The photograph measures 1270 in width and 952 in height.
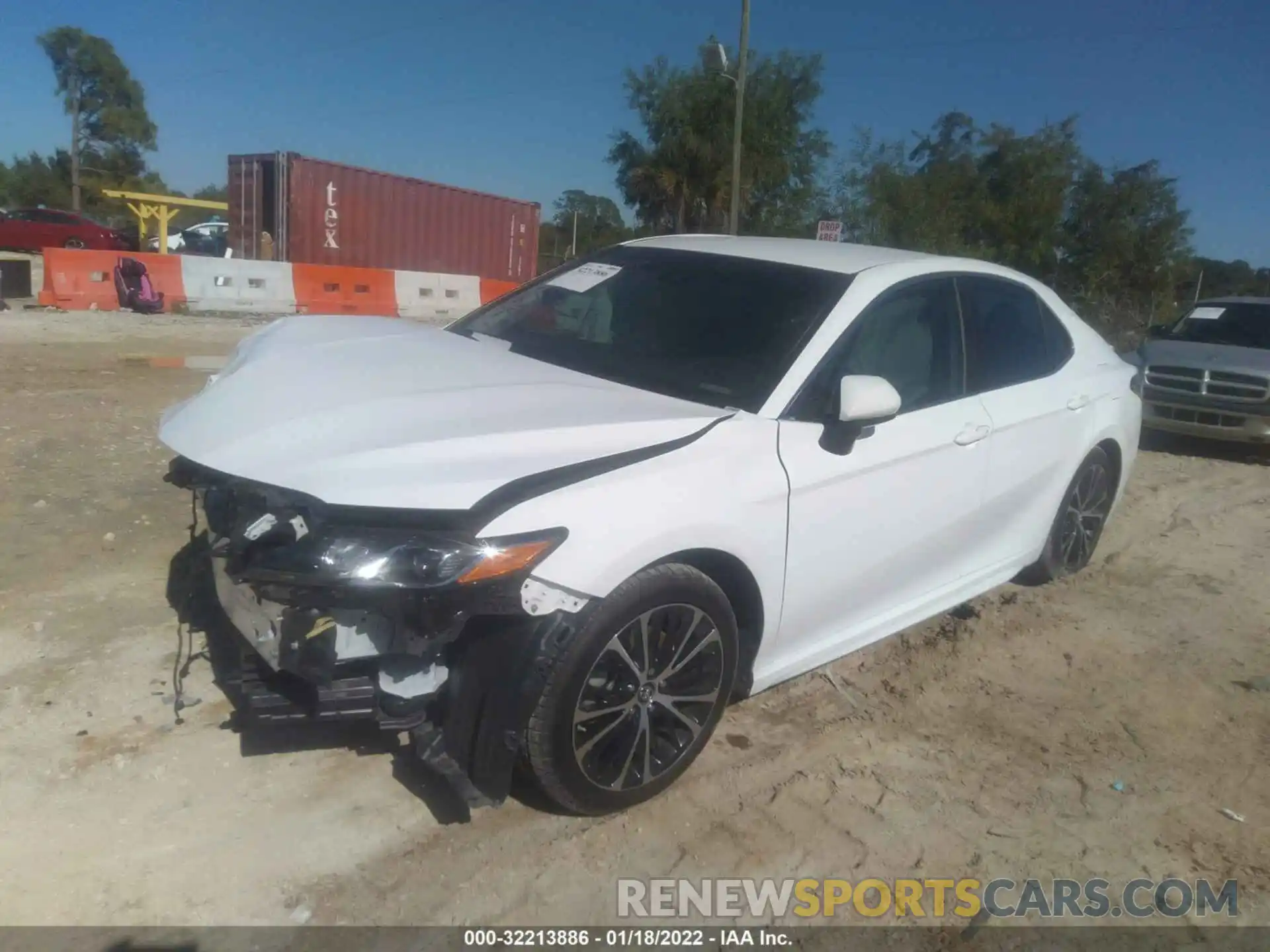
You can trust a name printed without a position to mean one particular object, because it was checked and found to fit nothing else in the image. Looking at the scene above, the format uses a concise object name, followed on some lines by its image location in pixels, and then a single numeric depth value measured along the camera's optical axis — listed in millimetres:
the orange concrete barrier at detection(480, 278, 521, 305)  18953
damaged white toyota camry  2580
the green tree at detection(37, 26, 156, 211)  59344
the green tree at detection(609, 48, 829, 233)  31078
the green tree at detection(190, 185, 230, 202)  70812
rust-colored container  19906
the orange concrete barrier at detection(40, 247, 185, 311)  14141
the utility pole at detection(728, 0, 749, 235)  22000
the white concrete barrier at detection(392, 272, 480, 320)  17250
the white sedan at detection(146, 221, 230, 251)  27297
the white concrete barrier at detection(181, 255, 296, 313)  15391
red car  28719
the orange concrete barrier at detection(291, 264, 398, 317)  16297
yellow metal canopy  20047
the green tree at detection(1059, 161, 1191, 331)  26016
